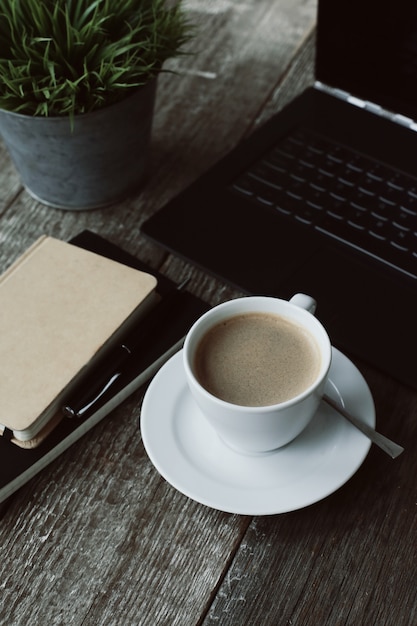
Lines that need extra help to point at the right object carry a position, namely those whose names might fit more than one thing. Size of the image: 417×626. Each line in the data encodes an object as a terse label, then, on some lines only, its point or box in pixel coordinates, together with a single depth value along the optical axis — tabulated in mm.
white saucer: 515
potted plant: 666
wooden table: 503
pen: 584
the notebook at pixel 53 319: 570
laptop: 658
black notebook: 559
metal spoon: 539
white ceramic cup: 495
